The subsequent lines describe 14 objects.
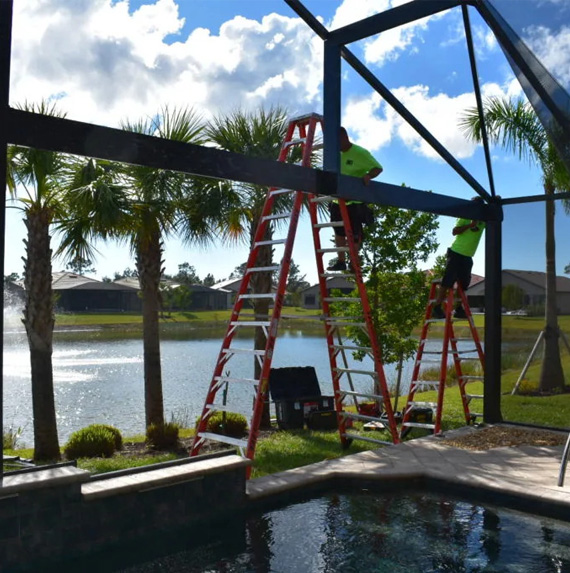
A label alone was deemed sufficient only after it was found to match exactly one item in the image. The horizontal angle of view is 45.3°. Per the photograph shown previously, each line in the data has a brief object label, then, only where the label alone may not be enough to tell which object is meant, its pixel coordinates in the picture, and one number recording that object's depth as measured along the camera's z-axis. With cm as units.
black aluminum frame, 420
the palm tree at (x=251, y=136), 1055
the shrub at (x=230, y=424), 993
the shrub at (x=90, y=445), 903
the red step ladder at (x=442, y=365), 834
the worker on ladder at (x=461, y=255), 851
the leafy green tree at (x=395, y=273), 1190
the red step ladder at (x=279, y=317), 612
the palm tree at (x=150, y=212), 890
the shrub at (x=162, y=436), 955
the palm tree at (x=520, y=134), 1137
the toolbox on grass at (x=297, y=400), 1005
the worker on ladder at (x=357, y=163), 662
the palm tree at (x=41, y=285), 901
